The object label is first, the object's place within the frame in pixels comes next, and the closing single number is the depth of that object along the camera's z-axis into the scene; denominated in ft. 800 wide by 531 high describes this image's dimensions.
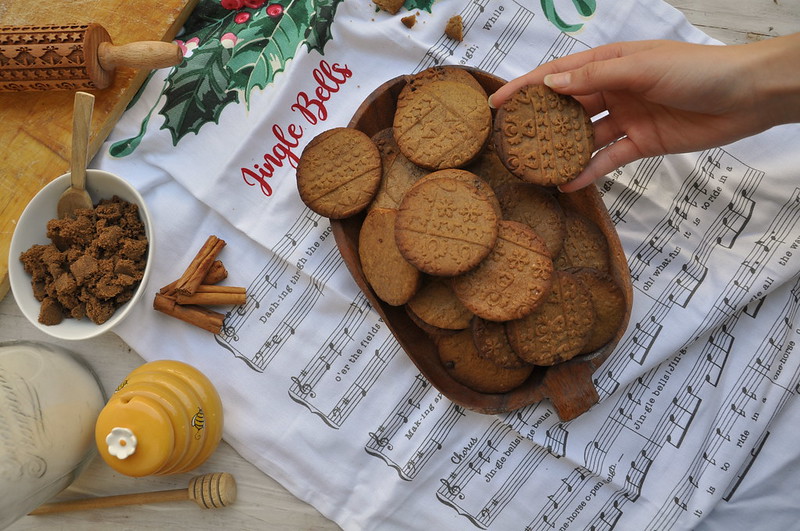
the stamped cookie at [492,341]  2.17
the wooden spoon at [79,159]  2.20
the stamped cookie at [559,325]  2.13
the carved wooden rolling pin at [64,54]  2.27
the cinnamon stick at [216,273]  2.39
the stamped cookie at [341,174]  2.20
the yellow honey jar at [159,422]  2.10
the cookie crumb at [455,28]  2.39
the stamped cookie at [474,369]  2.22
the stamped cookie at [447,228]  2.08
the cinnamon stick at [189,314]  2.37
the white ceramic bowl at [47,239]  2.22
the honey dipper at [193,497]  2.35
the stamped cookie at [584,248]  2.20
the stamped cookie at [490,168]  2.25
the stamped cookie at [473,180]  2.13
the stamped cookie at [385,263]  2.15
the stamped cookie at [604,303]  2.15
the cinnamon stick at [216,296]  2.36
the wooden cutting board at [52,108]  2.40
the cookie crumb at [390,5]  2.39
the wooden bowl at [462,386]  2.16
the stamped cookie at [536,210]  2.17
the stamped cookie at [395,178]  2.23
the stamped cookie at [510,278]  2.09
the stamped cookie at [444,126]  2.18
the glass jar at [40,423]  2.14
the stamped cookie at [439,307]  2.18
